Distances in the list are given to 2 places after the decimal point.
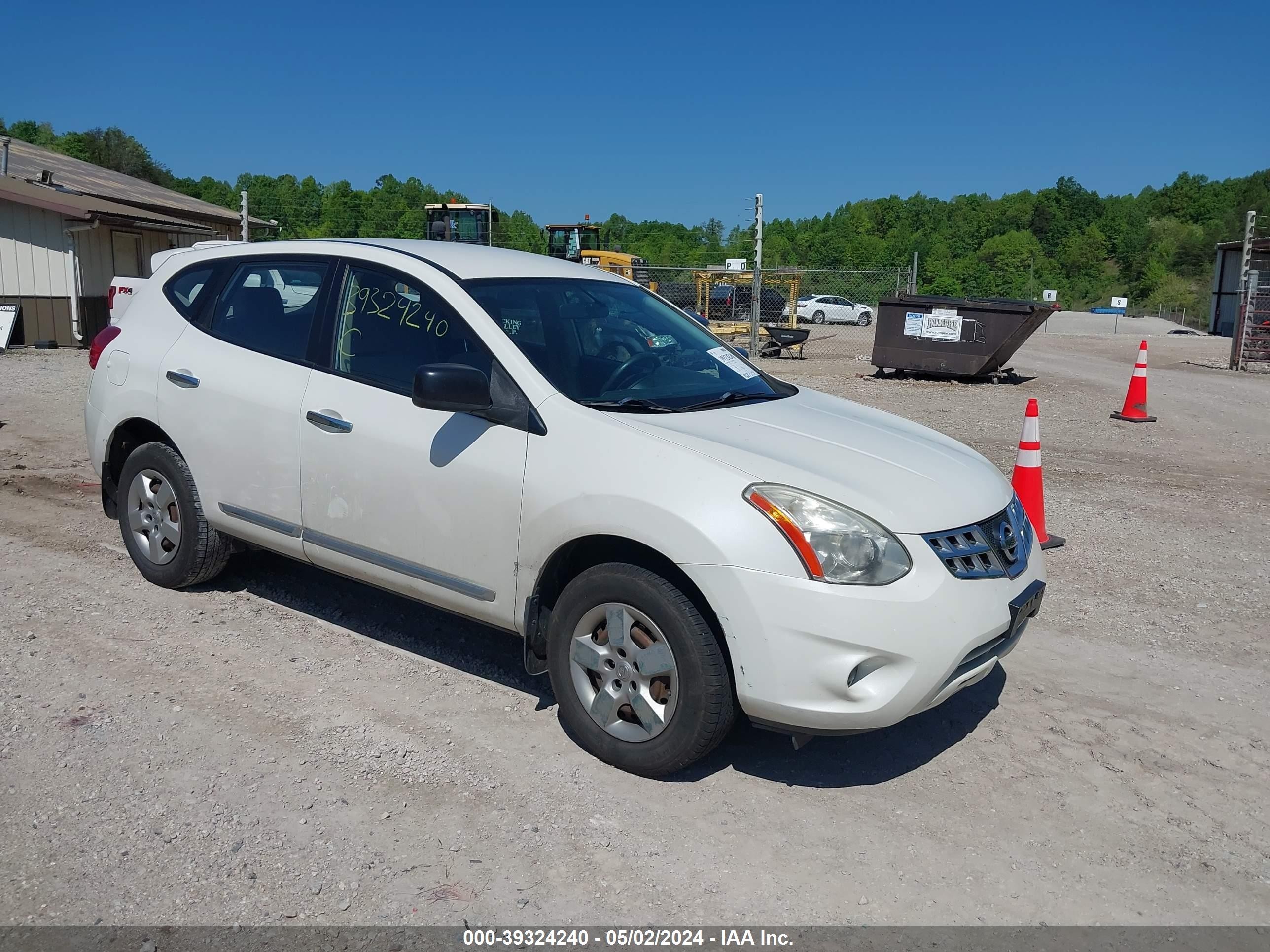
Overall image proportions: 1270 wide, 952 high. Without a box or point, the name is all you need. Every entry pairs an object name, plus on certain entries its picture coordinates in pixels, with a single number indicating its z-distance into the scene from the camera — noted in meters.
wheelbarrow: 21.91
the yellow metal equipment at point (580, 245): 29.67
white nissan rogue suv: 3.27
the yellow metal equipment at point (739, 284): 24.42
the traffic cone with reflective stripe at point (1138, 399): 12.80
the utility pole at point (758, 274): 19.45
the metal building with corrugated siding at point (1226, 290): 44.19
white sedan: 44.09
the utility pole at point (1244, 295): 20.05
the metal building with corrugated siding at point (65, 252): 19.56
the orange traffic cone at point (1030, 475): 6.12
